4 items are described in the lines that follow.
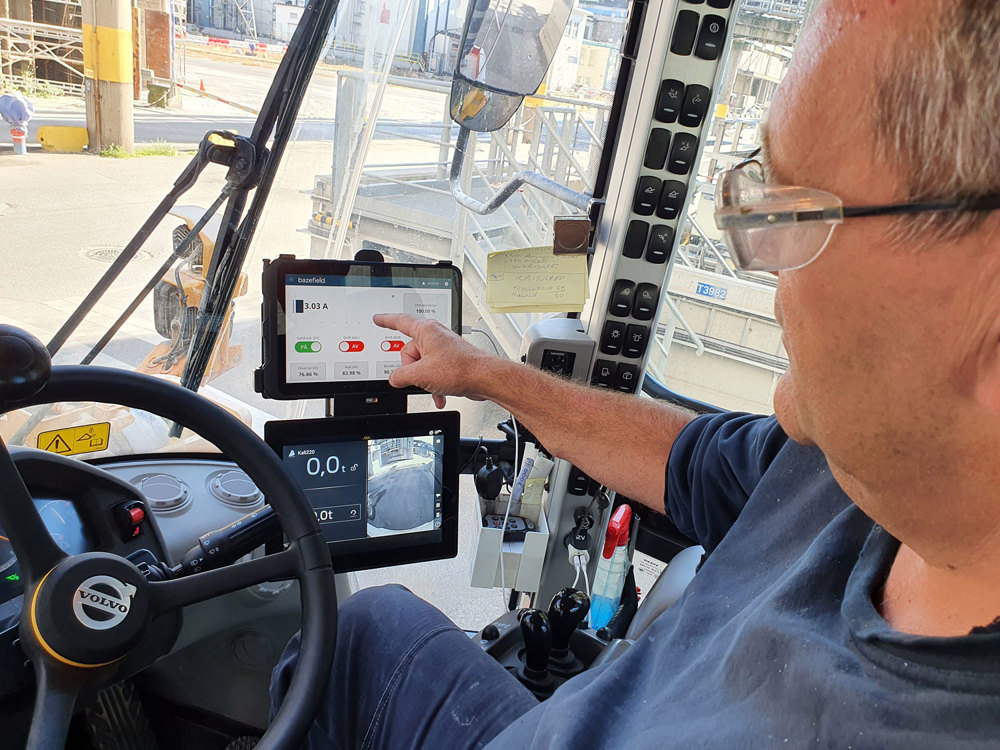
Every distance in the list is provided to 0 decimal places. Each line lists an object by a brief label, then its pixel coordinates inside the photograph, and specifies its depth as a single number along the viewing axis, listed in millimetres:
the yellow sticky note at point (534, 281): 1466
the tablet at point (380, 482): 1308
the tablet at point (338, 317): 1224
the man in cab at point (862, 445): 486
